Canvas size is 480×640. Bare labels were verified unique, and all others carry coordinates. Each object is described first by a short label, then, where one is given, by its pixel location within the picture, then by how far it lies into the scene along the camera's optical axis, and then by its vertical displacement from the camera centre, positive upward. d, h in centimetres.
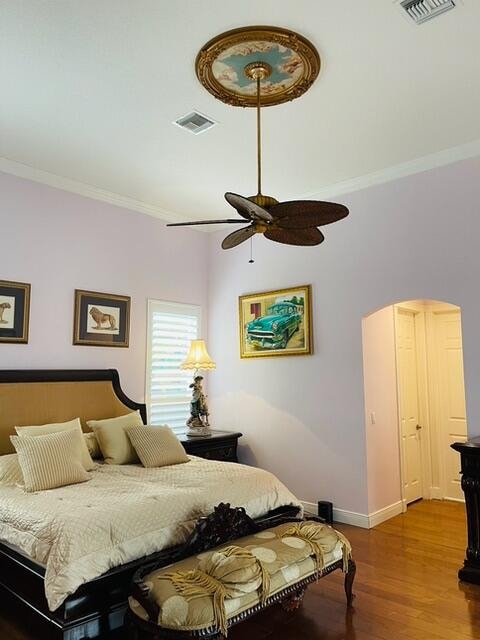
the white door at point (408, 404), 554 -41
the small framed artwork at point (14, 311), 438 +56
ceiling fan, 279 +92
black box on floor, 486 -140
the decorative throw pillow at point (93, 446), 433 -66
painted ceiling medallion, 281 +190
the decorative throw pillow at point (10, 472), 354 -73
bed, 257 -94
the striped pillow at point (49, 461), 340 -64
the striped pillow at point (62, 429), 388 -49
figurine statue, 550 -48
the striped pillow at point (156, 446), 411 -65
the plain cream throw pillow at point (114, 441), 423 -62
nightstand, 517 -82
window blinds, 563 +10
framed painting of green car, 532 +54
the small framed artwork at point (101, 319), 494 +55
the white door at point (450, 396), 573 -32
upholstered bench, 232 -110
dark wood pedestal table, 358 -100
